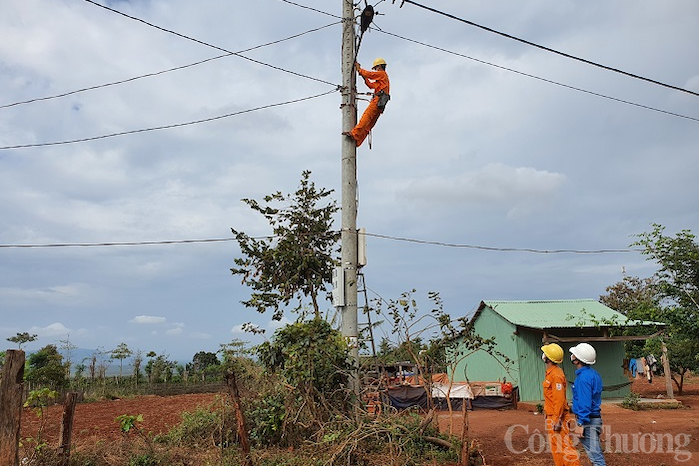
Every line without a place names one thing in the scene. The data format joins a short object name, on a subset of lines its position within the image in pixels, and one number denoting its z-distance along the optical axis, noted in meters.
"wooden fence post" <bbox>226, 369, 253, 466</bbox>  7.67
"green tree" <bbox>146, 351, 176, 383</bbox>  31.52
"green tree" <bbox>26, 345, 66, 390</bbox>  24.00
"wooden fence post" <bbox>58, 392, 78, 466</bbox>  7.74
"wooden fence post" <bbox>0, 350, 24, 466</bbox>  6.16
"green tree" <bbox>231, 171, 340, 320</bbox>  12.45
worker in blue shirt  6.29
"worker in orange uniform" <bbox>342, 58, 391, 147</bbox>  9.78
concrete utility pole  9.30
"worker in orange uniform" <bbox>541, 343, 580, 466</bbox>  6.63
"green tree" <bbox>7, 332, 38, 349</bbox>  29.52
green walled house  19.28
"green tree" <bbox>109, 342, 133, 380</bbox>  31.34
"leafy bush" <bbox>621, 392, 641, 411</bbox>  17.39
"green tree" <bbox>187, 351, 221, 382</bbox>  34.19
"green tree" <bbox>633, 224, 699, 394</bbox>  8.88
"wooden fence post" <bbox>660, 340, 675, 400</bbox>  18.97
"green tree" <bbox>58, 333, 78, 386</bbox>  25.72
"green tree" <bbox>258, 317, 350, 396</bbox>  8.68
